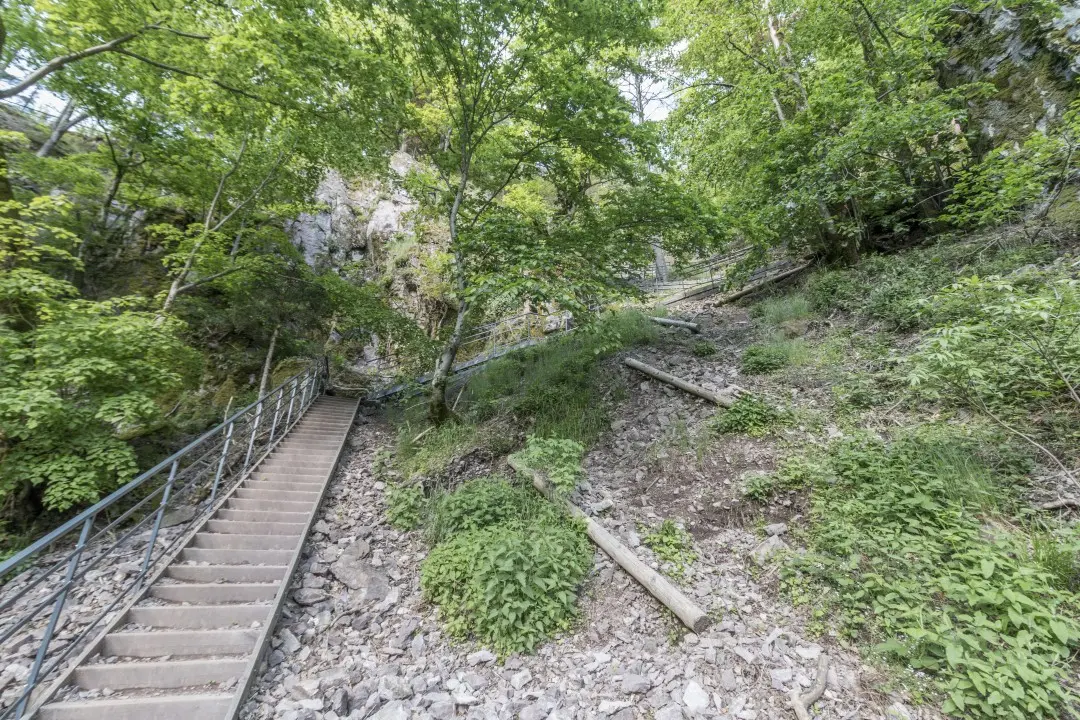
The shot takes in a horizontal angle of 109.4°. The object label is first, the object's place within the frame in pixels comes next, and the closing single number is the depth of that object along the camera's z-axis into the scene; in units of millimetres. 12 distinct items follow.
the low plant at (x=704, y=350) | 8180
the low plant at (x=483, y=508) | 5062
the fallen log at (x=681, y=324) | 9930
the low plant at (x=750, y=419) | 5266
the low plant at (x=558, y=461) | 4934
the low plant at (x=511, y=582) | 3750
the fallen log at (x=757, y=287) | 10891
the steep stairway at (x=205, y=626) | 3248
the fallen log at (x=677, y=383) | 6140
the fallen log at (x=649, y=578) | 3383
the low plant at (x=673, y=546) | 4020
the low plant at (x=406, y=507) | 5980
